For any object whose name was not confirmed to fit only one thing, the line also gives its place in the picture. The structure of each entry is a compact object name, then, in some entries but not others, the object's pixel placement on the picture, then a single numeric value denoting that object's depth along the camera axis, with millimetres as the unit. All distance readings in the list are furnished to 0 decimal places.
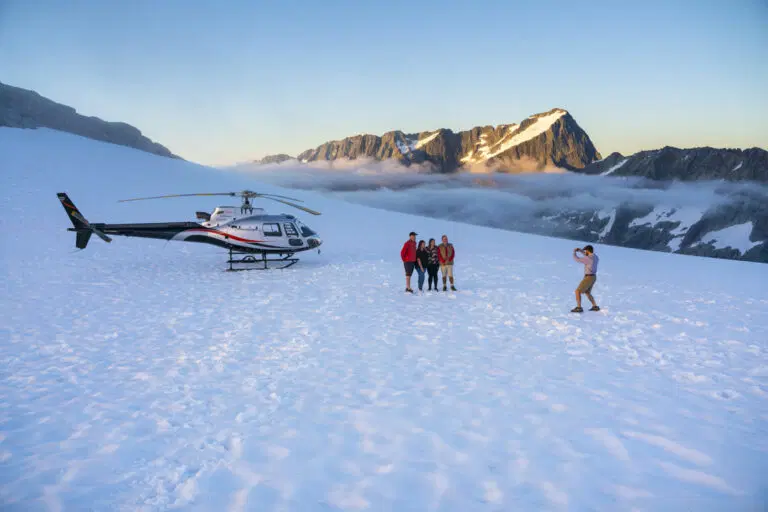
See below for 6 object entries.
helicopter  18047
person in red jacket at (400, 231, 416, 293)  14289
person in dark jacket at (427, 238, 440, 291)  14753
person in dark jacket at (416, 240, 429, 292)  14820
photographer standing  11453
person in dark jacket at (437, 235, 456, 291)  14624
